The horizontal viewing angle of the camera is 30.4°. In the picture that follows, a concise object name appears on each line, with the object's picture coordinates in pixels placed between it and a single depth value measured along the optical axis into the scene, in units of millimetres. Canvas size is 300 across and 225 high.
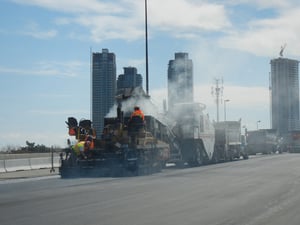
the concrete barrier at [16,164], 30594
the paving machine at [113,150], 27203
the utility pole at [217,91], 76562
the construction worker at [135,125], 27969
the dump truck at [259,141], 65900
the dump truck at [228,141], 42000
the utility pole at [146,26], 40769
